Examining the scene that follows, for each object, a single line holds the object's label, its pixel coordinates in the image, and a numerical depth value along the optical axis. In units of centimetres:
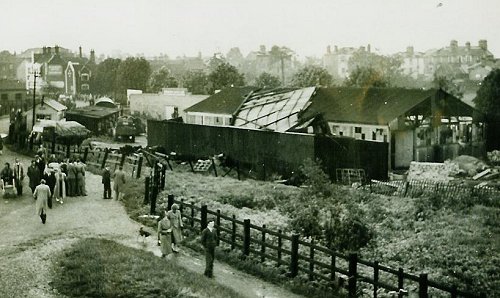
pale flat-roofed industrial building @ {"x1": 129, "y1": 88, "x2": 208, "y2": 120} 6072
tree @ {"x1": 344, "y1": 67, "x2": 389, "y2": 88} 6082
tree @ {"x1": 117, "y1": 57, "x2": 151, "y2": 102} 8788
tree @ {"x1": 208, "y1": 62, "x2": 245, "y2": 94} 7219
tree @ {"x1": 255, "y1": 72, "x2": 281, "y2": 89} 7581
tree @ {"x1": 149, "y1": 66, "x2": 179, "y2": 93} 8501
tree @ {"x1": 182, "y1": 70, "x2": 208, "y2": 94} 7929
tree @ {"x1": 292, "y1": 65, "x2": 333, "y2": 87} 7031
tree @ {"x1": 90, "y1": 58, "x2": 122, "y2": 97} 9050
